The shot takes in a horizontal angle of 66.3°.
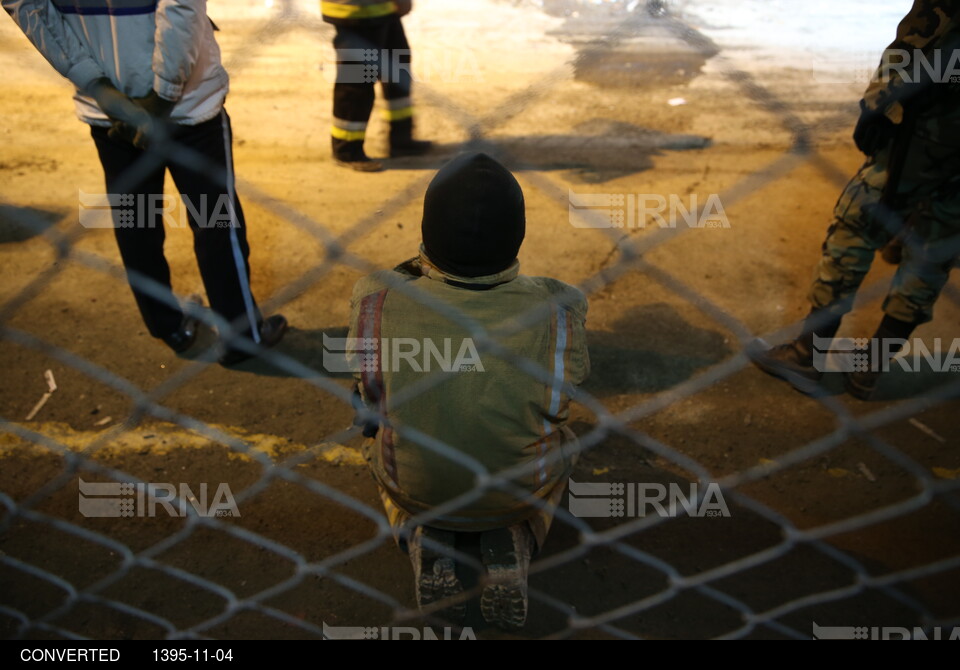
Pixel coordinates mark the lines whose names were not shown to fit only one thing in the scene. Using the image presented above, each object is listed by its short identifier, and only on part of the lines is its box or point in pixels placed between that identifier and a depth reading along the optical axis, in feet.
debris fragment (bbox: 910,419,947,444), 8.71
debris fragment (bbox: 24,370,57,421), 8.97
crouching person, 5.12
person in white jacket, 7.13
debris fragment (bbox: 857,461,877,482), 8.25
